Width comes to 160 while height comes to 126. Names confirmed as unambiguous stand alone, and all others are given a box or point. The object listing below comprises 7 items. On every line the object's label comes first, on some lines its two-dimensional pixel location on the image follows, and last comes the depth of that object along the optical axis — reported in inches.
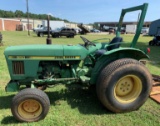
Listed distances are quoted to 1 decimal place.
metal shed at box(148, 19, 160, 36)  618.1
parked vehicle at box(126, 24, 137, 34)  1211.1
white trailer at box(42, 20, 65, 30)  1020.0
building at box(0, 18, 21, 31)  1358.9
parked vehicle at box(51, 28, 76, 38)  649.0
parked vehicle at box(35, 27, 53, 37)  662.3
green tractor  82.1
